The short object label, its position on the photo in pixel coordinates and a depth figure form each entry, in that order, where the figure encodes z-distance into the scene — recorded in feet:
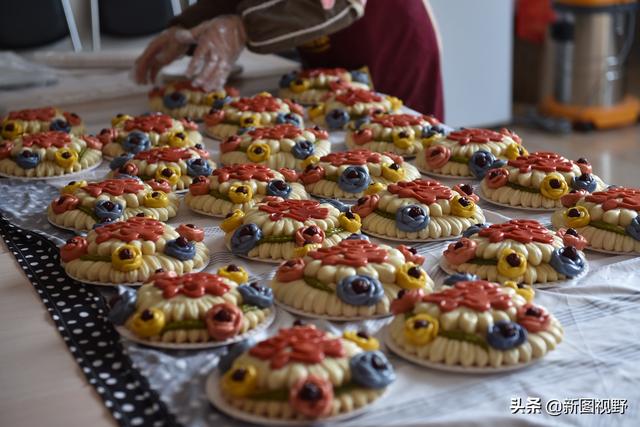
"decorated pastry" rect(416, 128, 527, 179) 6.38
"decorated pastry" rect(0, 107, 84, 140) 7.61
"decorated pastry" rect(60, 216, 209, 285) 4.94
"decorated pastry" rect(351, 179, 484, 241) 5.40
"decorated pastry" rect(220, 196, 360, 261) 5.14
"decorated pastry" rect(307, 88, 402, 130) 7.78
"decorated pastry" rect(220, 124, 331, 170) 6.76
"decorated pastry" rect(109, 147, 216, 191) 6.46
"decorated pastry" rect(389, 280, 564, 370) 3.92
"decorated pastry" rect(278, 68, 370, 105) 8.57
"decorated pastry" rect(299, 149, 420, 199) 6.11
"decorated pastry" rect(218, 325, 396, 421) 3.56
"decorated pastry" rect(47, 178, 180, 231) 5.76
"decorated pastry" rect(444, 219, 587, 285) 4.71
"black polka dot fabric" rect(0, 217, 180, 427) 3.78
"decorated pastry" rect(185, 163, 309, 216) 5.91
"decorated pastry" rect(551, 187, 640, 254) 5.08
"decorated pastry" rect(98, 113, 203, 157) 7.15
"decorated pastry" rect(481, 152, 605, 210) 5.78
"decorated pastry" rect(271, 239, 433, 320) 4.42
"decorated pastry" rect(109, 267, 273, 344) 4.22
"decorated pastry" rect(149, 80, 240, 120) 8.37
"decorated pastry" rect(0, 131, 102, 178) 6.87
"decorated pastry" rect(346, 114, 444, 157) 6.99
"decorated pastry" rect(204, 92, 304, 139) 7.60
